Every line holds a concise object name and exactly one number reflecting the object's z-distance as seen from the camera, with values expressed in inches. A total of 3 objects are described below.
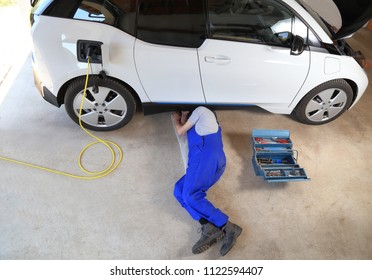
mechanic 88.7
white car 91.7
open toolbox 102.7
